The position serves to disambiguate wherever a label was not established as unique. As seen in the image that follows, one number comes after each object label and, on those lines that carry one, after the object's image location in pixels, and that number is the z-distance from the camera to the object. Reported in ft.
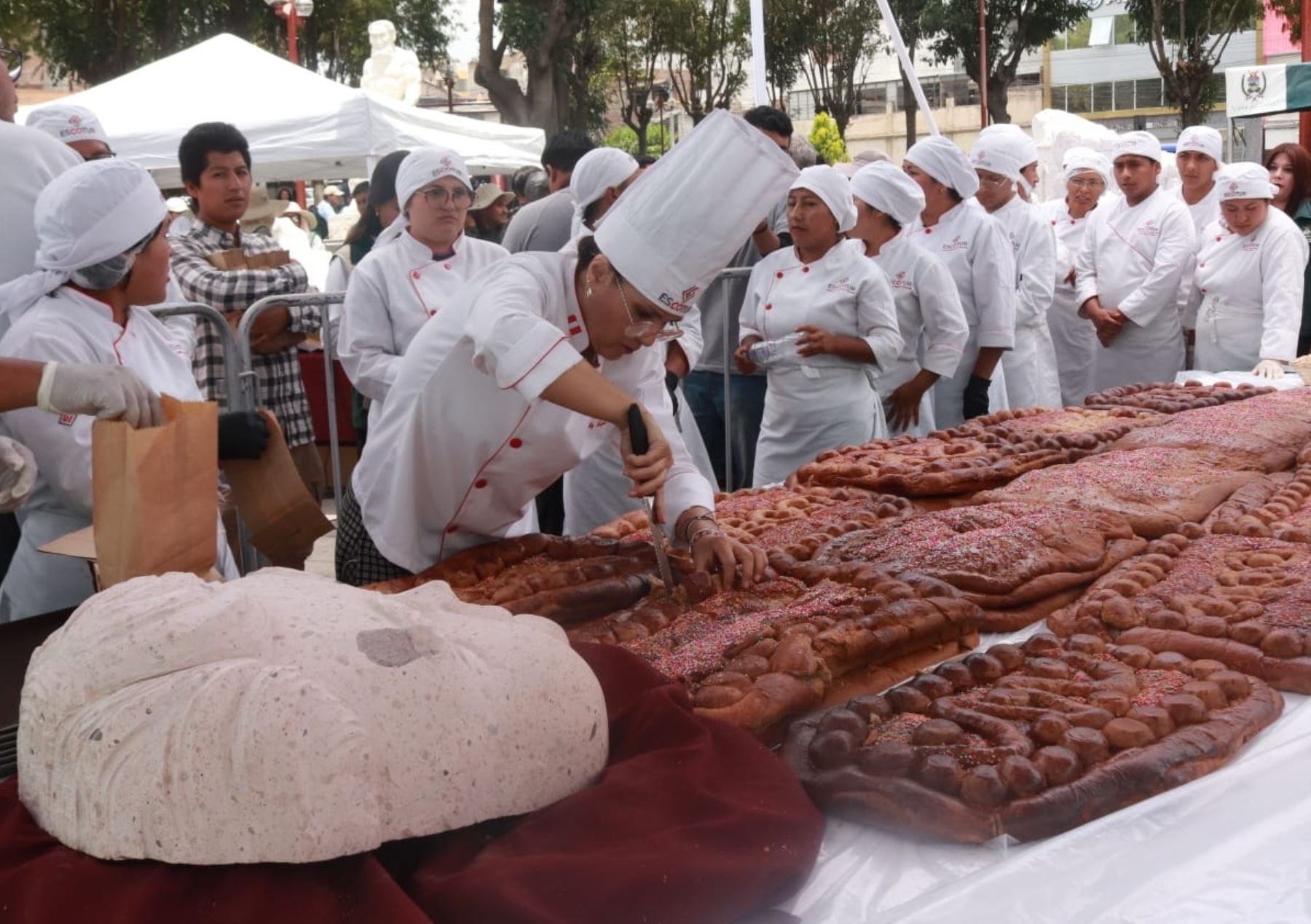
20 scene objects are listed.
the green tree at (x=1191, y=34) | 84.38
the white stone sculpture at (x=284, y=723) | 3.62
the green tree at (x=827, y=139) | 77.30
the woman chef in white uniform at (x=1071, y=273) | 22.15
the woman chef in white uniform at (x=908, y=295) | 14.53
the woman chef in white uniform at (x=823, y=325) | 13.43
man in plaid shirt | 13.83
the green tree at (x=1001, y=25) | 94.32
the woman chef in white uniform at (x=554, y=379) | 6.71
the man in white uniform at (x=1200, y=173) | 21.86
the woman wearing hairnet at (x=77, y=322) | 7.71
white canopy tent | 28.71
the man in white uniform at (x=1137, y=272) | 19.58
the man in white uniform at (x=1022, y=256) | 18.47
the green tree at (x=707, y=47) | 94.22
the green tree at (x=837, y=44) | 97.81
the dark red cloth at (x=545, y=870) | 3.56
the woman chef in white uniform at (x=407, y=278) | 12.50
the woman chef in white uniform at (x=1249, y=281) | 16.74
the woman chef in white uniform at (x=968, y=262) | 16.10
